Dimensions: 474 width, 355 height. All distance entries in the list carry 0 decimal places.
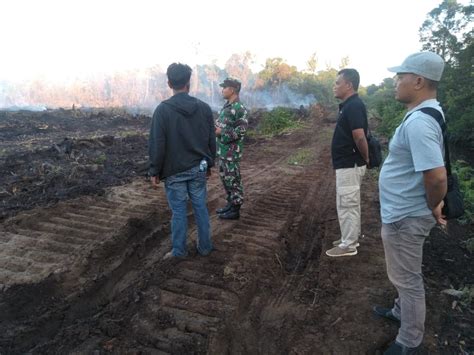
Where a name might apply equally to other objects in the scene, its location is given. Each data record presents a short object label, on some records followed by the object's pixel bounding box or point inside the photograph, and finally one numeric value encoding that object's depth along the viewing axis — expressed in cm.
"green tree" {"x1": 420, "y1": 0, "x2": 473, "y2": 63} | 2009
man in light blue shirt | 209
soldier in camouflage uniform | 472
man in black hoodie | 353
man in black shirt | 354
